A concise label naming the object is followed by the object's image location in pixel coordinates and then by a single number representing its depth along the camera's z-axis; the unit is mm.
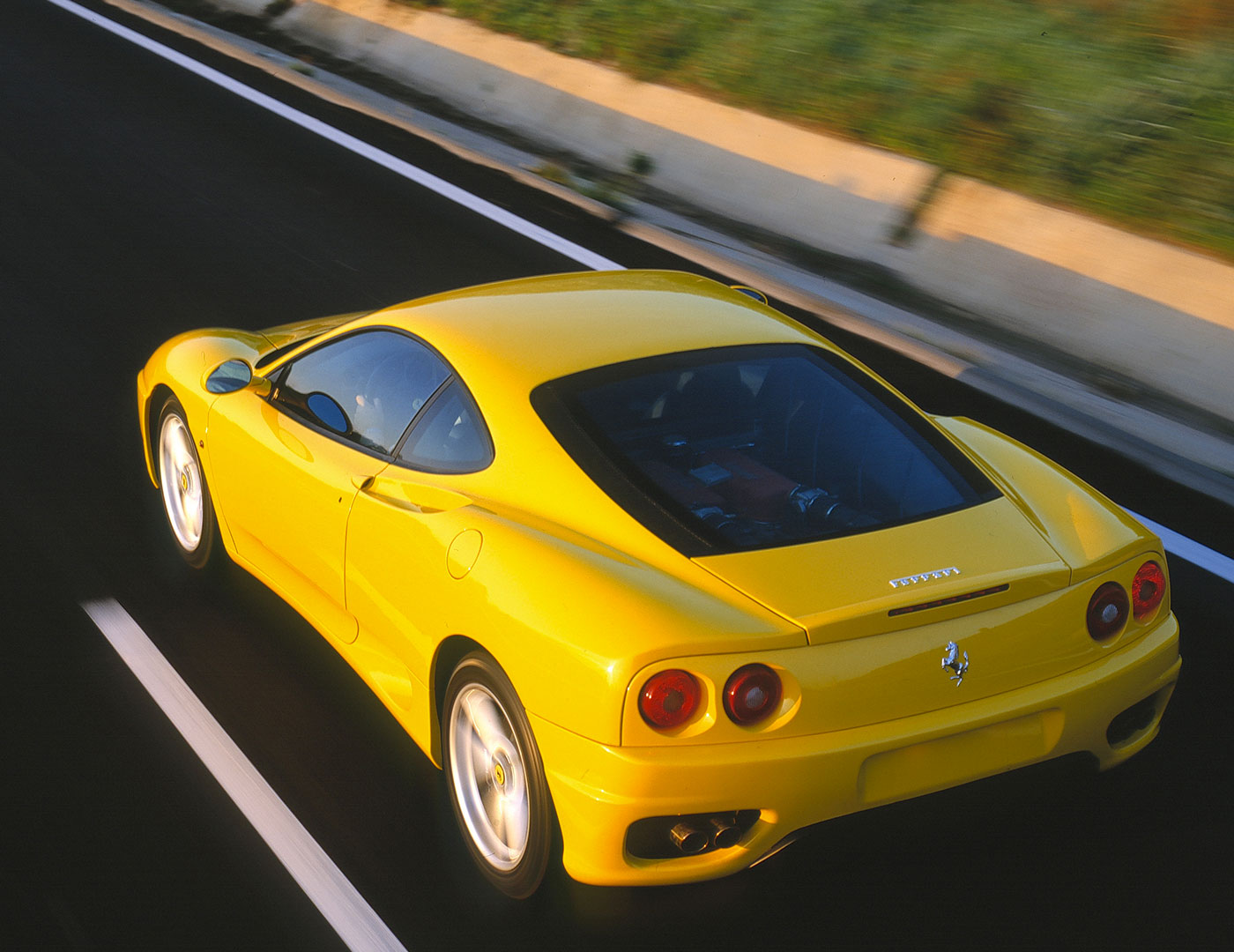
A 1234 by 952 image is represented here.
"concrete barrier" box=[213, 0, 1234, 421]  7438
